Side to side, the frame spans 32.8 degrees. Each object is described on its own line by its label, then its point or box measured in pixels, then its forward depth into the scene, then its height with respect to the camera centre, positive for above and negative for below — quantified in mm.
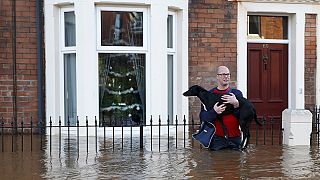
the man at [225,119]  8641 -575
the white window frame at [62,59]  11891 +548
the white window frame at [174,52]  12273 +712
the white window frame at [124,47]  11453 +1158
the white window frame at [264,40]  13290 +1070
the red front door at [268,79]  13391 +108
